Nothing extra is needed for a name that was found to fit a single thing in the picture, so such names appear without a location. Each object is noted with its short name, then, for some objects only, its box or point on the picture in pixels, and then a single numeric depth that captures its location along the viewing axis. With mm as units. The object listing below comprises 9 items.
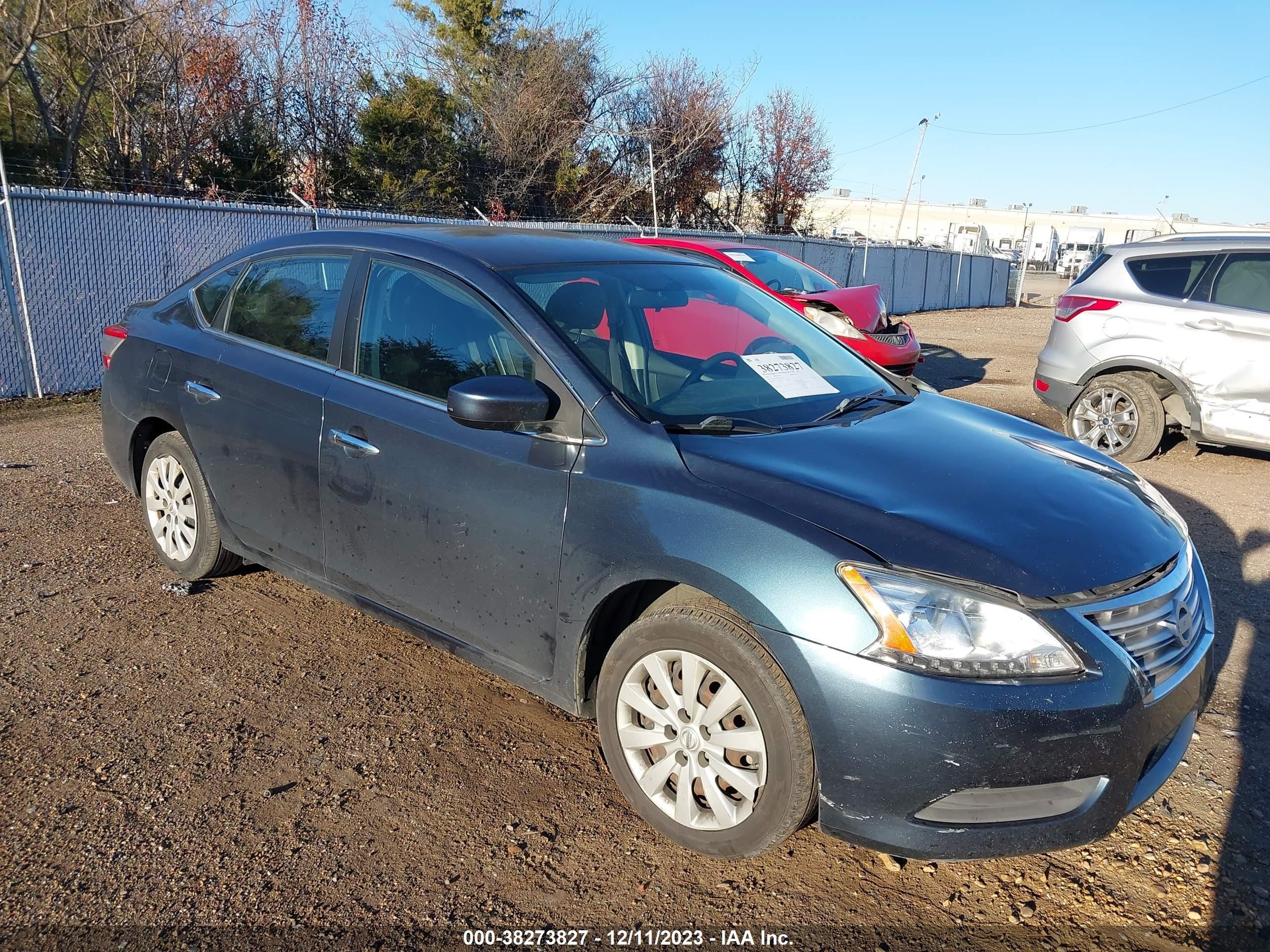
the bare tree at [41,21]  14102
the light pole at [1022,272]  30789
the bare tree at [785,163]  32906
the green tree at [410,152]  20188
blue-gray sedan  2400
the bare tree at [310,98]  19547
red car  9188
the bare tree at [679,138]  27375
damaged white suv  7207
